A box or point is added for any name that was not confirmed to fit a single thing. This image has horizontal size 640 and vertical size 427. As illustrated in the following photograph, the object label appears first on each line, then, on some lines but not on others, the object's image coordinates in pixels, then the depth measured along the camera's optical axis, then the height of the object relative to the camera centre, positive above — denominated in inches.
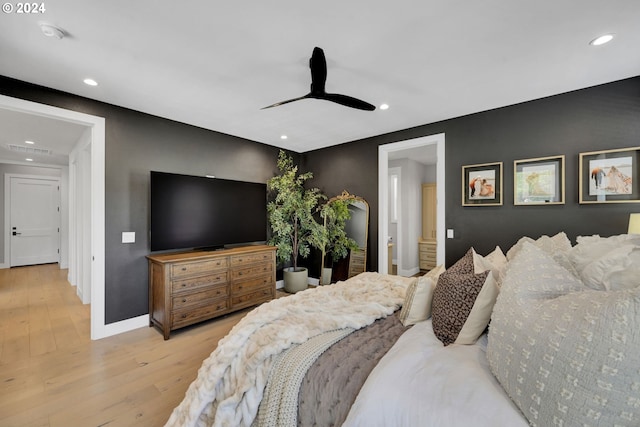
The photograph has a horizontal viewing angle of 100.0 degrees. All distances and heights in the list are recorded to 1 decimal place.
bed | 29.9 -24.1
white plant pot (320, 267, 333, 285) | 178.2 -41.2
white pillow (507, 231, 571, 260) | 62.3 -7.6
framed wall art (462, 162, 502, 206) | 120.8 +13.6
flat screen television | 124.0 +1.2
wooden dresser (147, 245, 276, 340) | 114.9 -33.3
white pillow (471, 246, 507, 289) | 58.8 -12.6
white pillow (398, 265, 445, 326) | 62.8 -21.0
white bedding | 35.0 -25.5
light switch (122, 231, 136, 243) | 120.4 -10.0
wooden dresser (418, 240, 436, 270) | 226.8 -34.1
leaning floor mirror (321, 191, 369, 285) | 168.4 -11.8
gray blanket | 42.8 -27.9
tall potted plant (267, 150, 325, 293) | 170.7 -5.2
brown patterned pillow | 52.1 -18.2
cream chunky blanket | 49.2 -27.5
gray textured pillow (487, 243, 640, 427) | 27.9 -16.6
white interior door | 244.1 -5.3
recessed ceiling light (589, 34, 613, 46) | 71.9 +47.5
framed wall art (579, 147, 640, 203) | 94.1 +13.6
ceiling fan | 75.9 +40.3
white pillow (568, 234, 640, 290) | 38.0 -7.6
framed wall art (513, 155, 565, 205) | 107.0 +13.6
